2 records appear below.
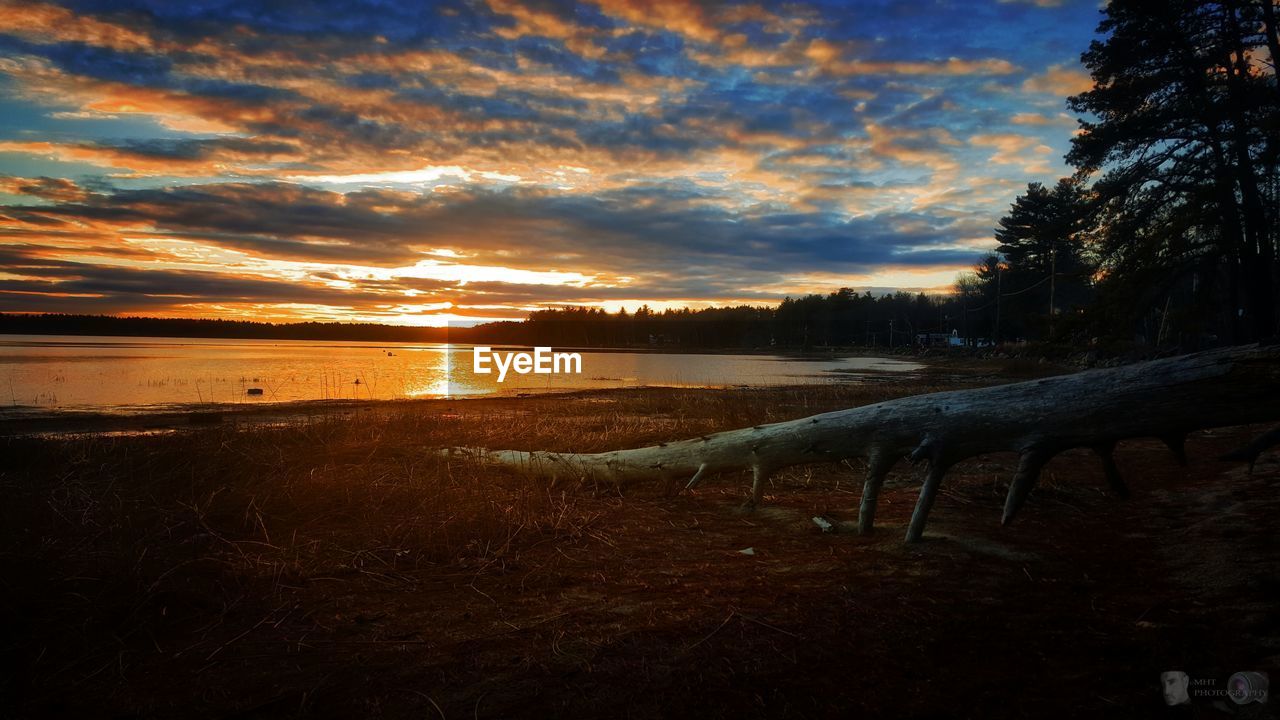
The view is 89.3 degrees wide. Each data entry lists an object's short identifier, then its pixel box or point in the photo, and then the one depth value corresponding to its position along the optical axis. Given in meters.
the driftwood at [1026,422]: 4.18
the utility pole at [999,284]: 71.11
